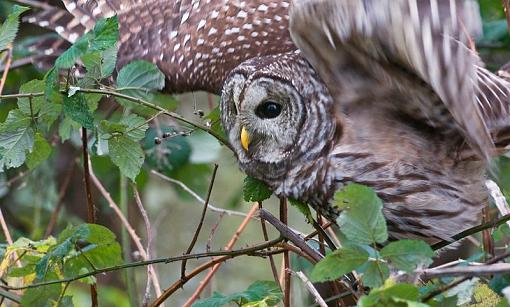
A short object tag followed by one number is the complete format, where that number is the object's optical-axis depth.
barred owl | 4.37
